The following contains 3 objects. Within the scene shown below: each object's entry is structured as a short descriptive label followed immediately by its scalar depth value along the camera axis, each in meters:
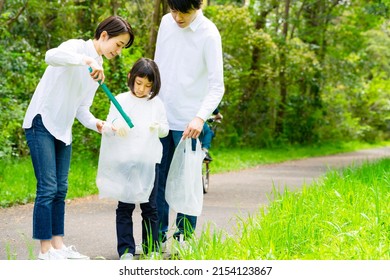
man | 7.95
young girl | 7.54
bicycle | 14.96
